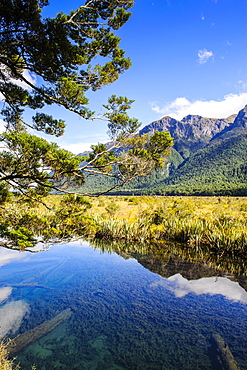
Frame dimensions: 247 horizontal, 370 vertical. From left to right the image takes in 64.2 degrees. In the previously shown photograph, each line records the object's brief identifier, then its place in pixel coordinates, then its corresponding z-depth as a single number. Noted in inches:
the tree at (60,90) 193.3
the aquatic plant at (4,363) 138.3
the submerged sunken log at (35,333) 182.7
